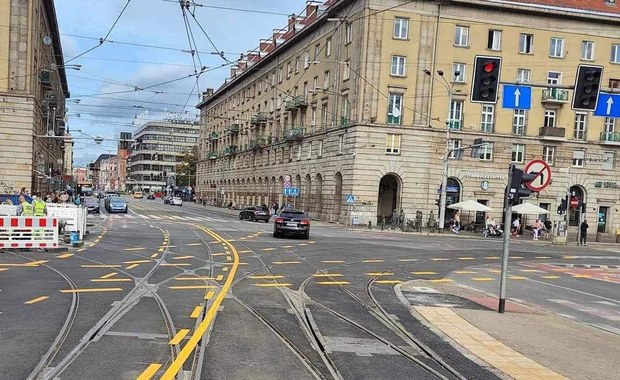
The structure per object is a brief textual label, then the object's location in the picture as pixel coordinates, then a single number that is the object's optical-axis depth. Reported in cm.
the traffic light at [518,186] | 1054
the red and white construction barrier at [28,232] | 1731
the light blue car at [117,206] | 5147
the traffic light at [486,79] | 1343
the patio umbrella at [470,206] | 4312
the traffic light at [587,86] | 1368
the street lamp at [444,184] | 4112
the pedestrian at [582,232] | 3738
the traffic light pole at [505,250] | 1037
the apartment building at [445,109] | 4569
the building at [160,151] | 13838
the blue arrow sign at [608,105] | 1549
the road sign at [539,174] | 1014
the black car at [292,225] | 2773
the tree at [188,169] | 12880
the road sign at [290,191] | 5188
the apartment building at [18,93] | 4012
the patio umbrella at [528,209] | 4131
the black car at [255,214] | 4753
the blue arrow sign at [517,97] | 1584
